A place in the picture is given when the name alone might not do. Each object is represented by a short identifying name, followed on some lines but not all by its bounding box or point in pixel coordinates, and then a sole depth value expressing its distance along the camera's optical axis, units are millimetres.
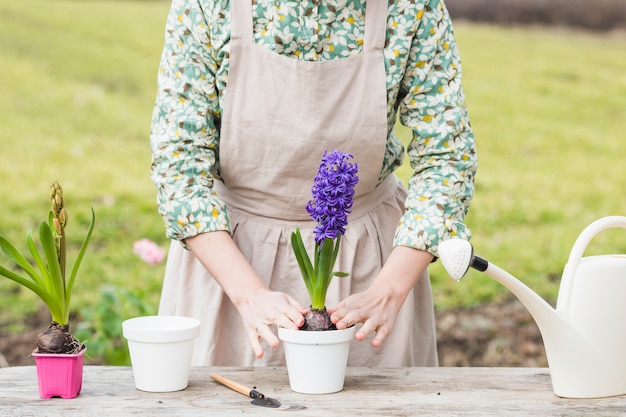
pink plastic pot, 2395
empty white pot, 2409
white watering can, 2399
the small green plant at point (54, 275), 2401
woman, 2613
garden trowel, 2369
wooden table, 2347
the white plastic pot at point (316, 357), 2407
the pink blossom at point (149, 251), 3792
